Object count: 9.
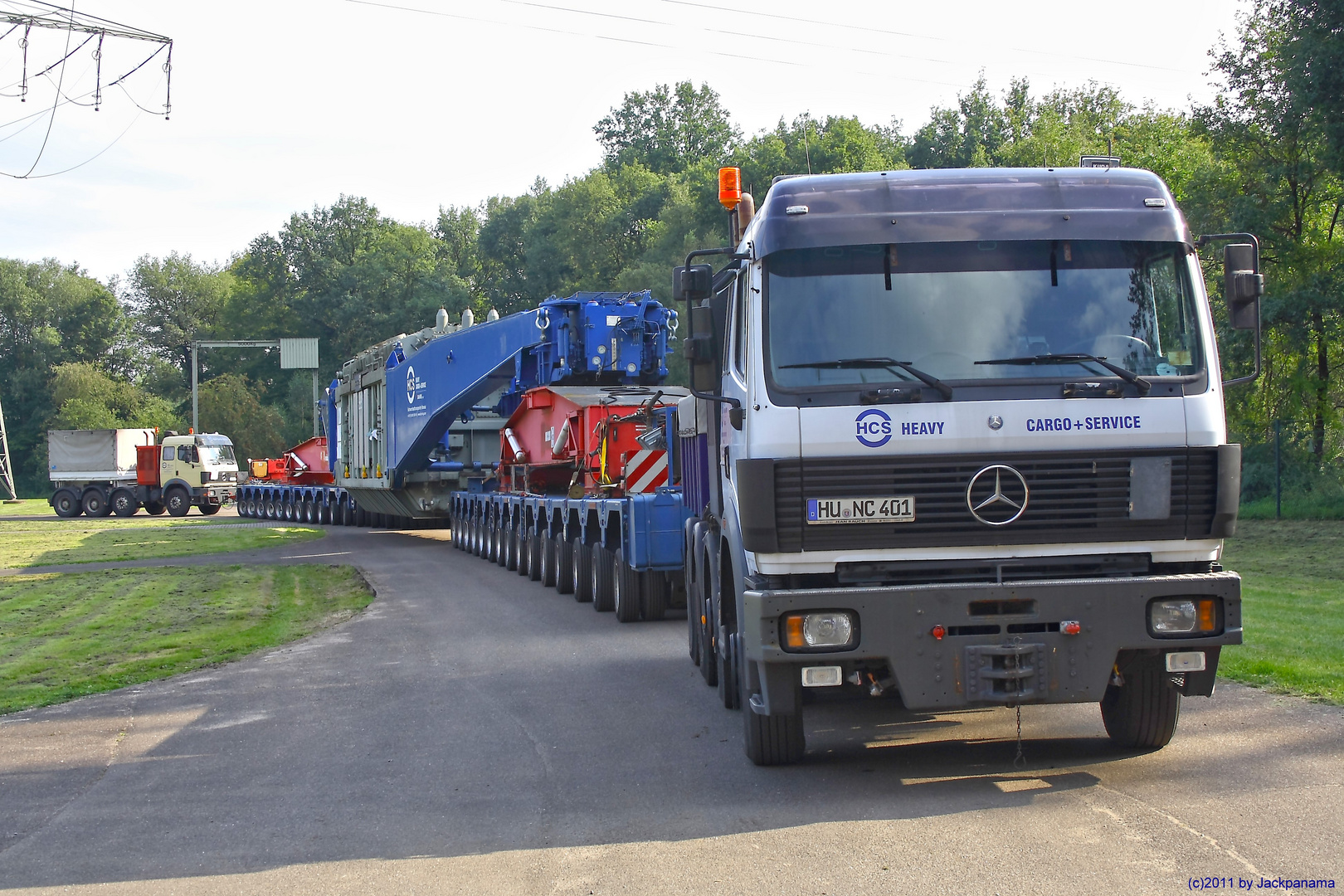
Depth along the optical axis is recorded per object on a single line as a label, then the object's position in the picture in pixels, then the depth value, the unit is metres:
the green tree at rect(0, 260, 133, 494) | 90.44
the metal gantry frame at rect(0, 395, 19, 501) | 67.06
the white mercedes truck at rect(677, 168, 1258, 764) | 6.06
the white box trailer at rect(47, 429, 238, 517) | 48.53
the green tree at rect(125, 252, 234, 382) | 99.62
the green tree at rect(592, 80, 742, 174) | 86.69
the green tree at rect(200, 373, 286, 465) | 75.56
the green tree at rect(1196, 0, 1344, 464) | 26.30
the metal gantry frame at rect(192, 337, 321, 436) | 66.62
